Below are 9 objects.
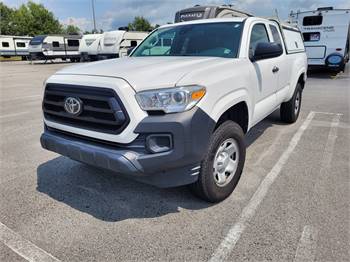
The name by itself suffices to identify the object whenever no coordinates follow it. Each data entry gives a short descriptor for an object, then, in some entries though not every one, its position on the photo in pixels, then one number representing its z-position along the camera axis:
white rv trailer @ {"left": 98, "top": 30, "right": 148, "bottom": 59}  25.95
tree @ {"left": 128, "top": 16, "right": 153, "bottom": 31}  66.06
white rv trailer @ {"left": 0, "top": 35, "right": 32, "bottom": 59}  41.50
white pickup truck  2.58
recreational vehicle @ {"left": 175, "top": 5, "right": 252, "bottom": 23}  13.77
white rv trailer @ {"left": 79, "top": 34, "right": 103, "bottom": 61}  28.88
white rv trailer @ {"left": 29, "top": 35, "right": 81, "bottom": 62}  31.81
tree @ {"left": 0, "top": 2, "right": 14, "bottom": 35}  64.91
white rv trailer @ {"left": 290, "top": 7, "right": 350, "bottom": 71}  13.80
